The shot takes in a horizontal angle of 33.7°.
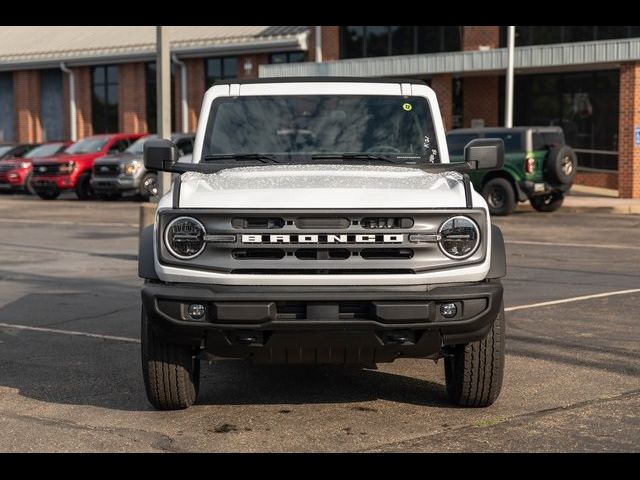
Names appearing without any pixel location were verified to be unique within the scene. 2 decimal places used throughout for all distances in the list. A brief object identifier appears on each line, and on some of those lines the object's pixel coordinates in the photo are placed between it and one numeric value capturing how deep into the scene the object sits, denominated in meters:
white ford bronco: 5.33
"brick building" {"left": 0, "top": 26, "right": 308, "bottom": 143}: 37.78
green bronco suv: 21.03
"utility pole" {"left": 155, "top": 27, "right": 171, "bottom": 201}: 14.32
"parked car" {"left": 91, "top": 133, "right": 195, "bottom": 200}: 27.31
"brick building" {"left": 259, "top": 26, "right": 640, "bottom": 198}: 25.72
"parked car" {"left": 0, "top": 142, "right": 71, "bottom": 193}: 32.22
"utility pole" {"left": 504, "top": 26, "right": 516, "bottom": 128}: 25.94
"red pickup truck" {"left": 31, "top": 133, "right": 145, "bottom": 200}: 29.42
